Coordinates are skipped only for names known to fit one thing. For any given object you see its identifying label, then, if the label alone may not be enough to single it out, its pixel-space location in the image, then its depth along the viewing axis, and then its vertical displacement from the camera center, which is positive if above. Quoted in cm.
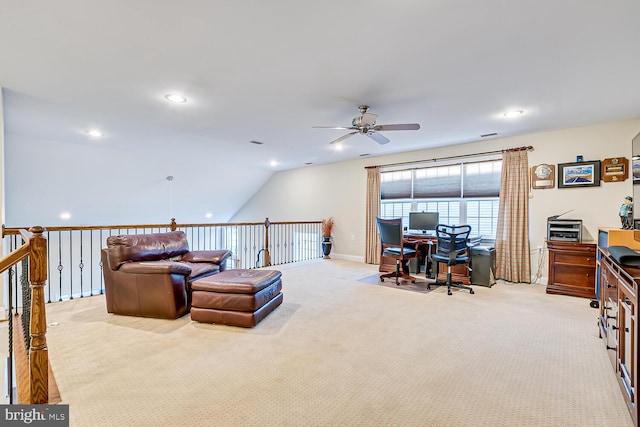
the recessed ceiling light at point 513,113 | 375 +129
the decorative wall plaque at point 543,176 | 464 +59
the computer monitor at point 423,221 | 541 -16
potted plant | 734 -60
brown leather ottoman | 294 -90
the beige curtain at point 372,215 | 661 -6
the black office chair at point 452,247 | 423 -51
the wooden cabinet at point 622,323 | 160 -73
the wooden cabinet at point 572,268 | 397 -76
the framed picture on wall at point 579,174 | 427 +58
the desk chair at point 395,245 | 465 -53
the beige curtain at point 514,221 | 480 -13
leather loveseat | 313 -76
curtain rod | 482 +105
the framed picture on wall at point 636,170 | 334 +50
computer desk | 492 -86
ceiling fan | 341 +105
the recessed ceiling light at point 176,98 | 332 +129
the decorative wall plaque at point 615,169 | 407 +61
